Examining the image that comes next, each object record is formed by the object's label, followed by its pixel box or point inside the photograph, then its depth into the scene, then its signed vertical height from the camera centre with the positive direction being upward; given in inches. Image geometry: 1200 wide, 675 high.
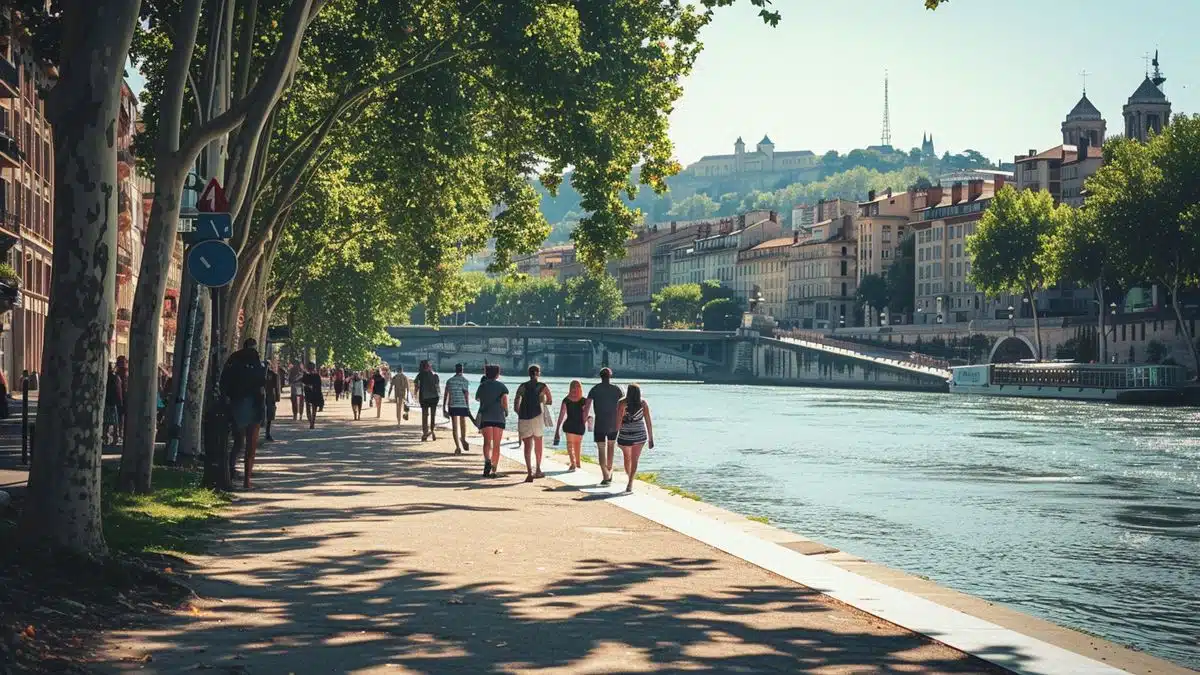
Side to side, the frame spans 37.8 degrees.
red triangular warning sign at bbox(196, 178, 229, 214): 724.0 +86.2
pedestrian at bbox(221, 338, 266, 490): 772.0 +8.2
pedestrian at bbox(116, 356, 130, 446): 1155.3 +19.1
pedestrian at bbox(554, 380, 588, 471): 1011.9 -0.2
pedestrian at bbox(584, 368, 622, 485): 943.7 -3.7
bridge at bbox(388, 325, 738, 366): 6397.6 +282.9
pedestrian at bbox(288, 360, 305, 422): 1951.3 +17.9
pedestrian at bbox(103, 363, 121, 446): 1154.0 +5.3
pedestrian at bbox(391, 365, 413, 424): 1819.6 +23.1
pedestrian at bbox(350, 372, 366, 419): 1974.7 +21.1
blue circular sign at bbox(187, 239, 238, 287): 659.4 +55.3
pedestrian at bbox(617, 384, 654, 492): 903.7 -6.7
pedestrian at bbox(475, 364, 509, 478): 987.3 -1.2
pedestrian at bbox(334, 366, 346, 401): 2957.7 +49.3
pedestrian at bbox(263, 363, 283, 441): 1250.6 +10.2
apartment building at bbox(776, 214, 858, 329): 7593.5 +620.9
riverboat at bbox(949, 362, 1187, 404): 3641.7 +82.5
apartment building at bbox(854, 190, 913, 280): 7283.5 +775.0
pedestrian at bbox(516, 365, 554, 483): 959.6 -2.0
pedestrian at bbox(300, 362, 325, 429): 1710.1 +15.8
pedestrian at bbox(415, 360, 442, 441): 1402.6 +17.0
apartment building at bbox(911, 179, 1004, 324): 6323.8 +593.3
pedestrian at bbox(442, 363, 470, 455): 1231.5 +8.2
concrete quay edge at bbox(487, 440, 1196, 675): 382.5 -50.0
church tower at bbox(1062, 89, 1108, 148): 7278.5 +1220.0
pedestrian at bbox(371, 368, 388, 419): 2015.3 +26.1
